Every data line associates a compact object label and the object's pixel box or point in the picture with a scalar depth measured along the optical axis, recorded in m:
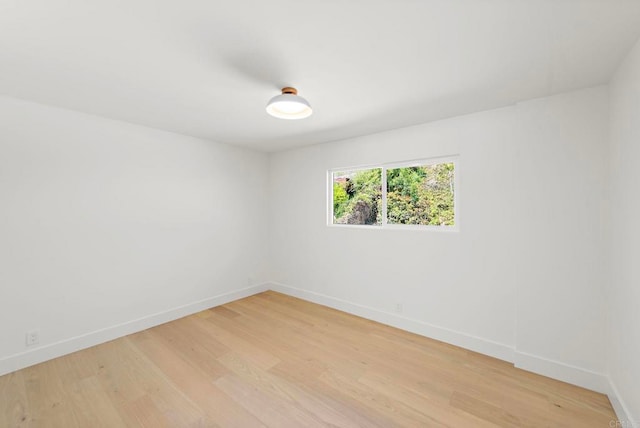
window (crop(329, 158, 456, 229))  2.82
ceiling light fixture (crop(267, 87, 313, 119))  1.78
